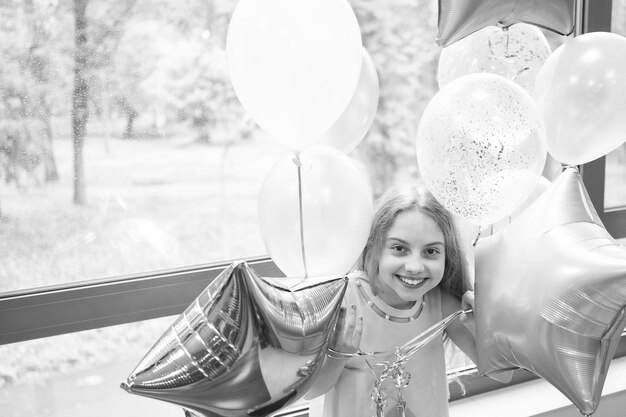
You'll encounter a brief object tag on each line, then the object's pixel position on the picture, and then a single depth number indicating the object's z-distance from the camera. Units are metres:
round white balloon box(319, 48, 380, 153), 1.16
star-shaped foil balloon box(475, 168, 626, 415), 0.85
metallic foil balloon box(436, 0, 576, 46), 0.99
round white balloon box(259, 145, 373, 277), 1.03
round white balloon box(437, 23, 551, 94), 1.21
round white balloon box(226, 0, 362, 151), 0.91
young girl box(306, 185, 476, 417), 1.13
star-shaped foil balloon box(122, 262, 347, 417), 0.77
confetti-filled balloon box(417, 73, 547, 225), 0.96
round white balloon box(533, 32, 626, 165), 1.06
